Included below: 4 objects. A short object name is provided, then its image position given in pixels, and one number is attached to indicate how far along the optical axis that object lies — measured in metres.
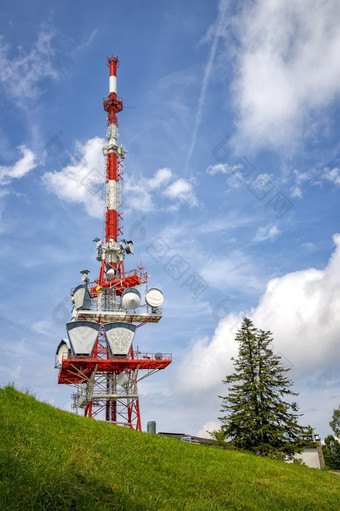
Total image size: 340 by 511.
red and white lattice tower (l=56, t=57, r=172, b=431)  36.81
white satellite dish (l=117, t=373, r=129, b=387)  37.75
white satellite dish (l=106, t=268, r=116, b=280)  45.44
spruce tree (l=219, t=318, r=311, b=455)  30.16
